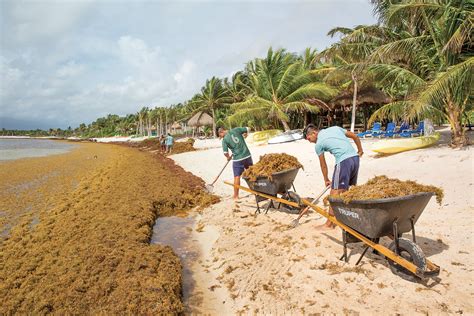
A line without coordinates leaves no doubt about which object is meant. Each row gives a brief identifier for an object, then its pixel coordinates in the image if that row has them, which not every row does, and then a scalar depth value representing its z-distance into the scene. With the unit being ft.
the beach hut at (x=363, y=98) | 64.39
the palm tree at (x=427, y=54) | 27.50
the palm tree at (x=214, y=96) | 113.39
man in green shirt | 23.22
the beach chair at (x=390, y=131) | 50.35
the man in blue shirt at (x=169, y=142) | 81.82
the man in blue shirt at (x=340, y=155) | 14.01
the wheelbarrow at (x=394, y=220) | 9.65
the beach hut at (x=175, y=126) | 203.92
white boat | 55.52
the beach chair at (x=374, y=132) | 53.28
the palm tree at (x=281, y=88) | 62.54
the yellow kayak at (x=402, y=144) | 32.45
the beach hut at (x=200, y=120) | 113.60
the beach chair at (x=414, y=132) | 50.80
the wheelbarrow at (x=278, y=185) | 18.29
